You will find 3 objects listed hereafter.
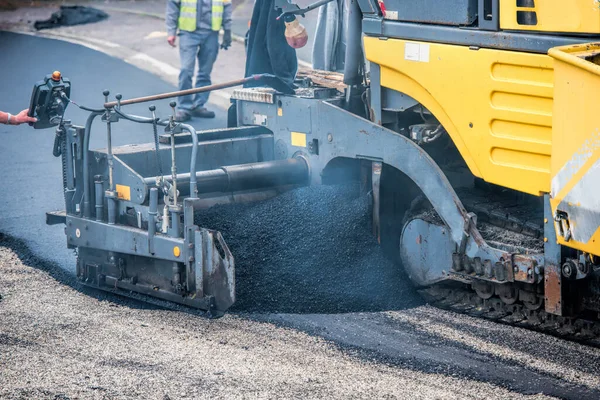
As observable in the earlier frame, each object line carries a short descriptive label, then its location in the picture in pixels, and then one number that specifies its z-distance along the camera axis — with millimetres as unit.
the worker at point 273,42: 14953
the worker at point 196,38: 24531
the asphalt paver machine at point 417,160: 10953
